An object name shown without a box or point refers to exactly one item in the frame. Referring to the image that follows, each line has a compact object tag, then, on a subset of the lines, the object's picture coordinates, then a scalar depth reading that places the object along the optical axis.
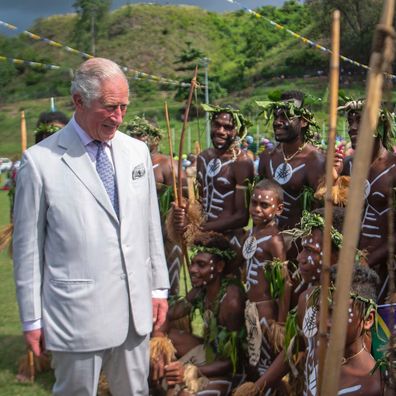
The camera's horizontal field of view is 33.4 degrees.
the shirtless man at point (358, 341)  2.69
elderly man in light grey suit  2.79
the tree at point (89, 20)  64.75
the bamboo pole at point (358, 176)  1.39
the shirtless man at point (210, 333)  4.11
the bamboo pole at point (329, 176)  1.59
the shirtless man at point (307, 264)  3.23
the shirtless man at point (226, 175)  4.79
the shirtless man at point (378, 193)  3.79
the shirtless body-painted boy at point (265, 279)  3.96
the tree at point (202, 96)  35.42
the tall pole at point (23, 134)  4.67
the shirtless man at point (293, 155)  4.34
